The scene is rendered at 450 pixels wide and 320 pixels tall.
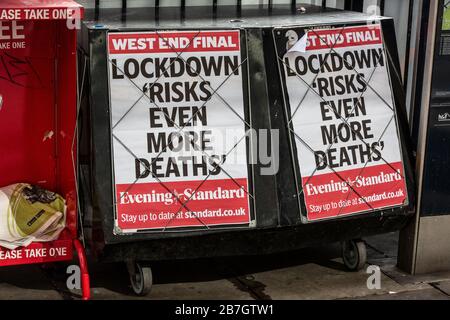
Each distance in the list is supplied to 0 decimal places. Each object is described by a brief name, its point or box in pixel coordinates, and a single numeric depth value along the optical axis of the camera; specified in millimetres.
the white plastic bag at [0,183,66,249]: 6348
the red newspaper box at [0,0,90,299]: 6305
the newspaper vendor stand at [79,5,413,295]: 6008
